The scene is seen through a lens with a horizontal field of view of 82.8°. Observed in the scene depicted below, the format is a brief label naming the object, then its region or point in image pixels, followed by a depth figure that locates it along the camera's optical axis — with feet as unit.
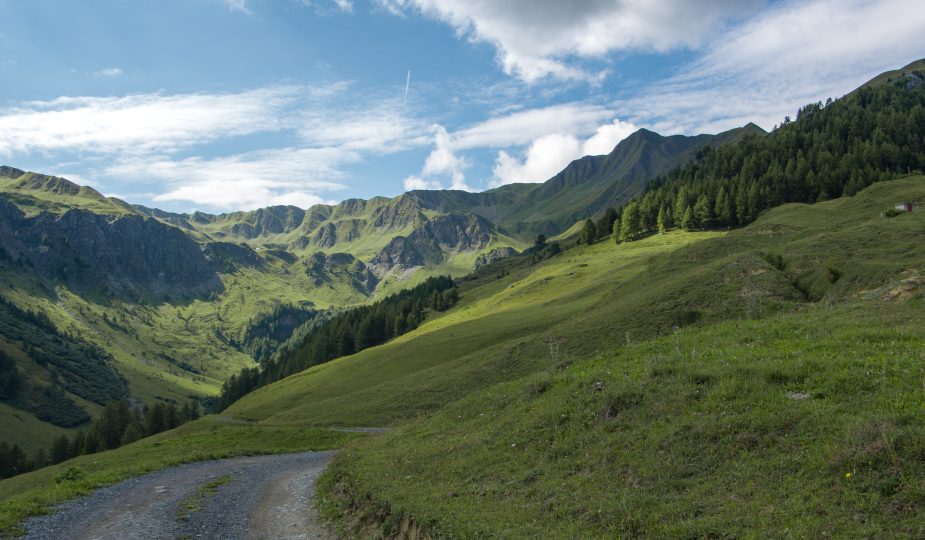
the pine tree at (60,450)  424.46
